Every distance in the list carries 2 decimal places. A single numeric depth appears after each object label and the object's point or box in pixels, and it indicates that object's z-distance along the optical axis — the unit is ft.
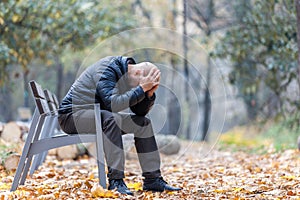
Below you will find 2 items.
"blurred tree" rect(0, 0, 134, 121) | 49.65
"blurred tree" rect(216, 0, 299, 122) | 49.48
